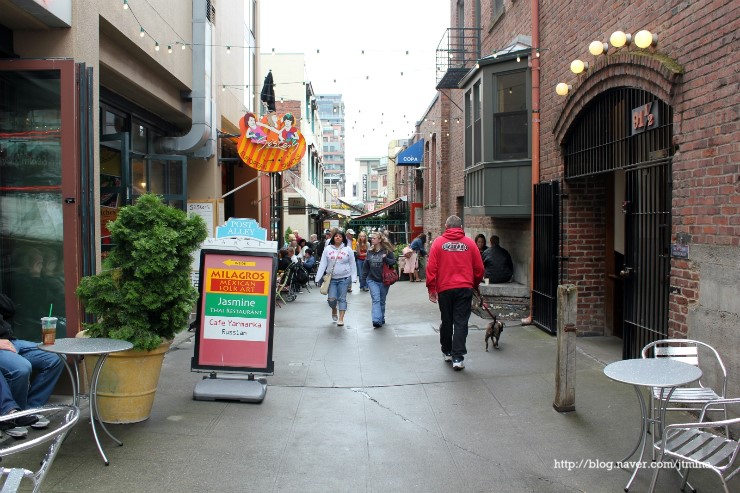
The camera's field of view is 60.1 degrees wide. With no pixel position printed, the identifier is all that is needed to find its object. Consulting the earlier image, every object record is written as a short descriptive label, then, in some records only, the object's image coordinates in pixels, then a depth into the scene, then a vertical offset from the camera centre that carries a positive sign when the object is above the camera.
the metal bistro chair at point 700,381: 4.43 -1.09
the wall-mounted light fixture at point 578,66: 8.07 +2.19
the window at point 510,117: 11.09 +2.14
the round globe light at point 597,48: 7.39 +2.22
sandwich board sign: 6.41 -0.73
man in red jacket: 7.66 -0.47
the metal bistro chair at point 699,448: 3.52 -1.24
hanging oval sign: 12.07 +1.86
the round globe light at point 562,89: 8.80 +2.07
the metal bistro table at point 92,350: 4.41 -0.77
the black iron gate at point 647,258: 6.48 -0.21
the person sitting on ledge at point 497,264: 12.00 -0.47
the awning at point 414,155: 26.38 +3.51
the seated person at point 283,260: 14.70 -0.47
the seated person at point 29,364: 4.80 -0.97
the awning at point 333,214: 30.80 +1.29
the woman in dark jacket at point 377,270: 11.02 -0.54
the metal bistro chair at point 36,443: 2.73 -0.98
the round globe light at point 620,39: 6.94 +2.18
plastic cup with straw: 4.78 -0.67
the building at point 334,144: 114.28 +20.25
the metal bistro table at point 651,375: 3.84 -0.85
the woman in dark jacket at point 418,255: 19.47 -0.49
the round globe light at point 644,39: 6.40 +2.01
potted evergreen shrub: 5.09 -0.46
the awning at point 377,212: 30.81 +1.36
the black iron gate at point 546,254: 9.51 -0.24
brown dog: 8.52 -1.20
